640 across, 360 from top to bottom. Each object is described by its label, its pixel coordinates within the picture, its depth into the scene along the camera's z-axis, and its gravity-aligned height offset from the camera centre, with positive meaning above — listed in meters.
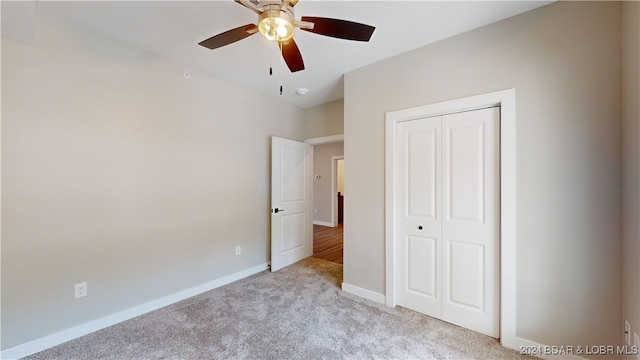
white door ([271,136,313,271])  3.57 -0.36
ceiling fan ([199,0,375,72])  1.35 +0.91
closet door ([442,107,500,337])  2.03 -0.35
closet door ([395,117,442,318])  2.31 -0.36
